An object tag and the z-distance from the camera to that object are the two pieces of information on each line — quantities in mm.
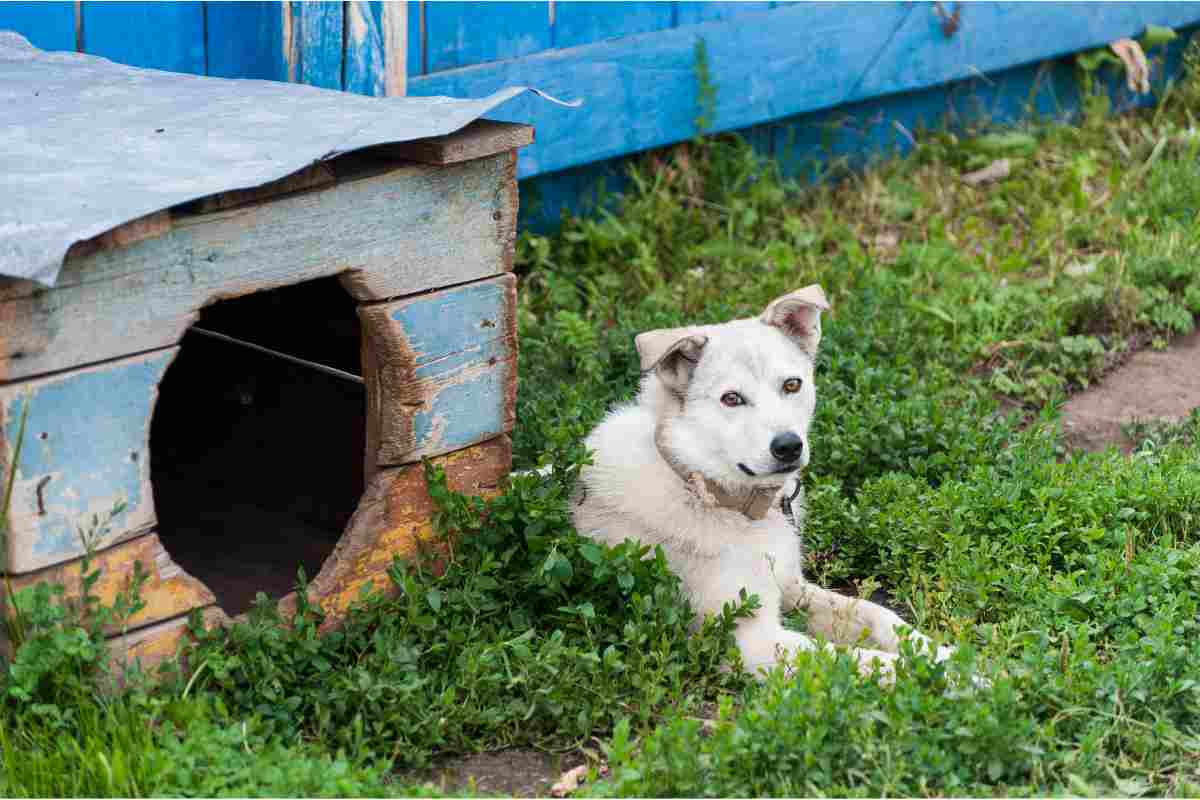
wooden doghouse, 3264
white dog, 3854
